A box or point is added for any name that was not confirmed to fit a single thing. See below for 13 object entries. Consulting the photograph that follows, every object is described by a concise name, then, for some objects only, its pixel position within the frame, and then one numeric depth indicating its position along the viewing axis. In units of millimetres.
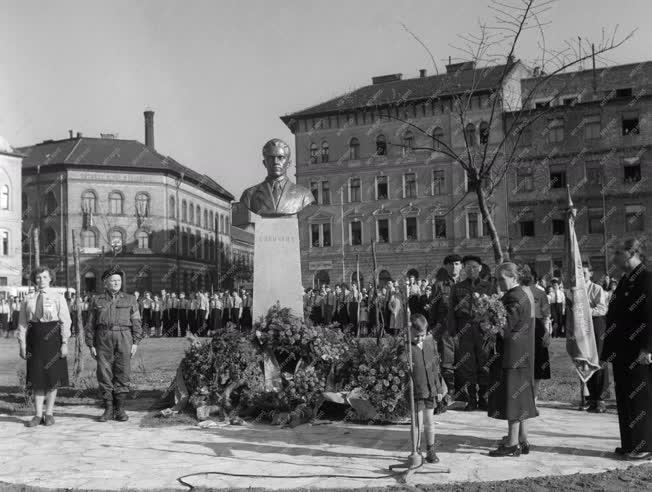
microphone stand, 6539
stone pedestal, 10664
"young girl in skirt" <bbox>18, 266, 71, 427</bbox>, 9586
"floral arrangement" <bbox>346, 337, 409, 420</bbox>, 9078
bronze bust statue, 10883
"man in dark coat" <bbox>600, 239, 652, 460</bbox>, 7055
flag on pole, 9516
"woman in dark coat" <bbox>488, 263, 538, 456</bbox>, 7246
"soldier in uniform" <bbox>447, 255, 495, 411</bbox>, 10305
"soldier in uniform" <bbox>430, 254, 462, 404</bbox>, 10742
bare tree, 12220
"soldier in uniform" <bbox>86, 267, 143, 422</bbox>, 9836
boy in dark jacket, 7422
